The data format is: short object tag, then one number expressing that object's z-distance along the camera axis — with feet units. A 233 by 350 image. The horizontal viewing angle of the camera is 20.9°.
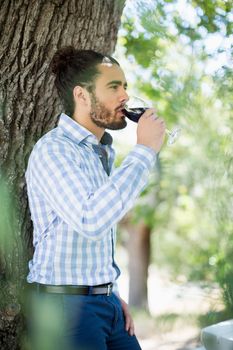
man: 6.83
